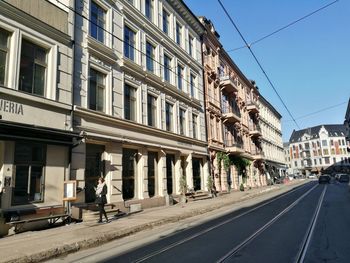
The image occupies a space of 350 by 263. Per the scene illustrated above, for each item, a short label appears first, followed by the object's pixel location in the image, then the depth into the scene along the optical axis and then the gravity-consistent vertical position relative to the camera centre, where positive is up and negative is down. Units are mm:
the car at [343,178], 54862 +532
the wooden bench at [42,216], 10516 -843
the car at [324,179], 52756 +448
